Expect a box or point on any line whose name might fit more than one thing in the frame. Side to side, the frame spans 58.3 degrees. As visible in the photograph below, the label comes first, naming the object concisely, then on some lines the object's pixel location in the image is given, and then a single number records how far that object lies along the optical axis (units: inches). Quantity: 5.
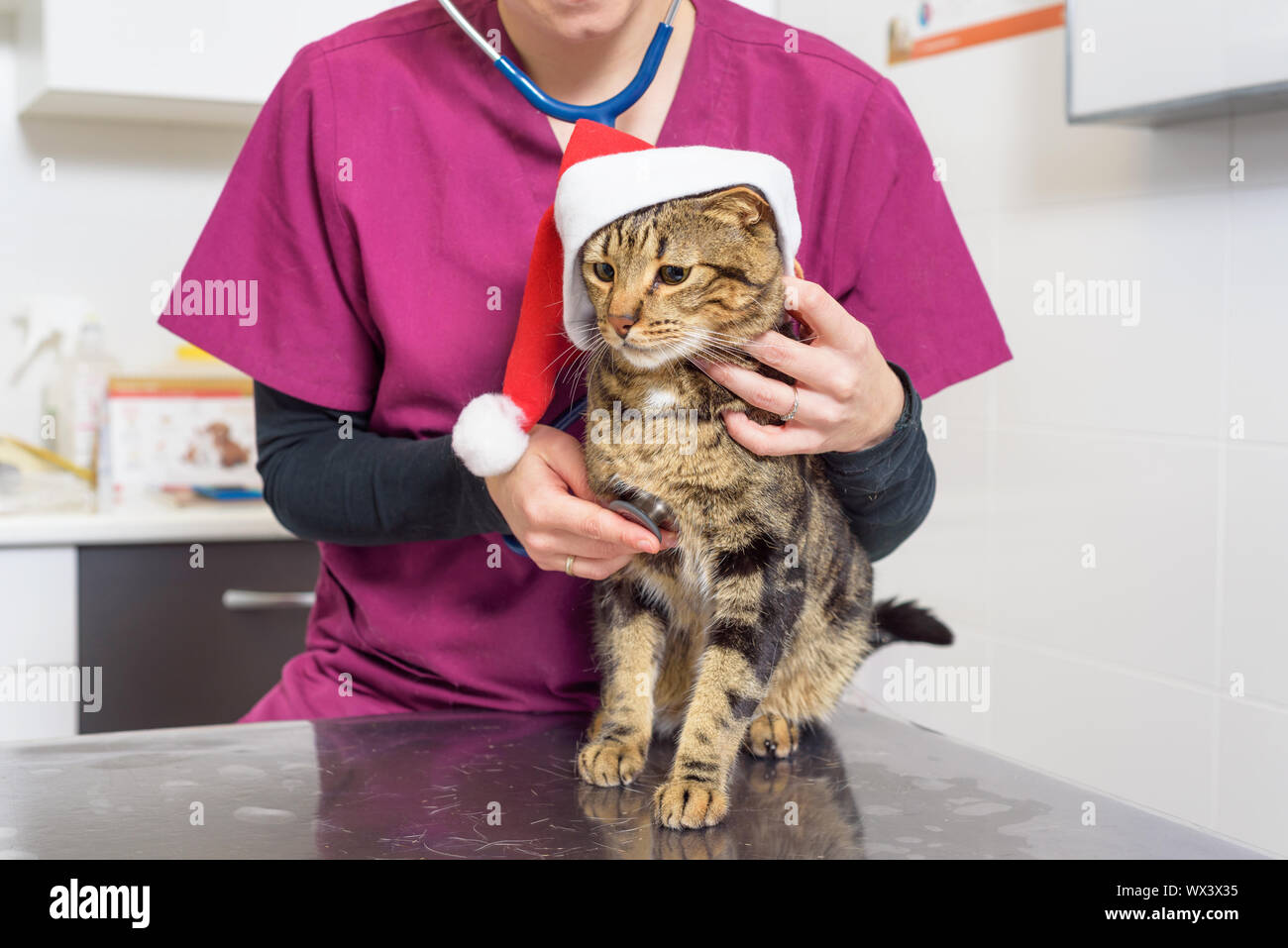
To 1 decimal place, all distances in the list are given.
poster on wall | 71.5
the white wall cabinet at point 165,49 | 76.2
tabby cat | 34.4
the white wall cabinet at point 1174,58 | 52.3
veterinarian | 43.1
